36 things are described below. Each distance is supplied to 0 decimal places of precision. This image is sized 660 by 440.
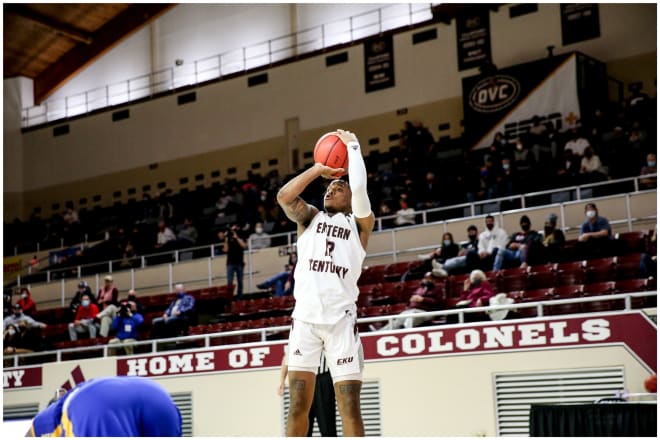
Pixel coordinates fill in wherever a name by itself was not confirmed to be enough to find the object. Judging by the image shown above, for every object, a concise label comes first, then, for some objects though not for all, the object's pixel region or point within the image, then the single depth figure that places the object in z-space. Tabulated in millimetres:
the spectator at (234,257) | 15961
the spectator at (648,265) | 11273
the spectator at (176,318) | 14078
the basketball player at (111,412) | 3275
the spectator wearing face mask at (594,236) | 12289
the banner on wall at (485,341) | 9781
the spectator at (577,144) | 16156
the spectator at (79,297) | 16070
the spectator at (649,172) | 14367
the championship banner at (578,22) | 19422
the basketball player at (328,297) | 5328
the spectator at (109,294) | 15805
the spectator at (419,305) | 11305
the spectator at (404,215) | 16375
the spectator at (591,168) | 15016
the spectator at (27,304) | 17172
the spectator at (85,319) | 15422
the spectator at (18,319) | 15886
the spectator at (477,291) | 11273
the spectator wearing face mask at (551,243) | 12367
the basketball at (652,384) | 8591
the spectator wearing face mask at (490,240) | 13250
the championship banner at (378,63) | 21875
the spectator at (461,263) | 12983
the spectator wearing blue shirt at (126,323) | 14141
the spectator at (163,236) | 19984
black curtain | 6445
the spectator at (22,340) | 15227
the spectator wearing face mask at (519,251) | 12609
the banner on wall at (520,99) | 18594
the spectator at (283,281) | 14633
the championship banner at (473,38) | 20547
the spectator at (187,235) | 19531
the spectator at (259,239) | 17844
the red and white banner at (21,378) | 14187
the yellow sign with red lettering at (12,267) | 24125
